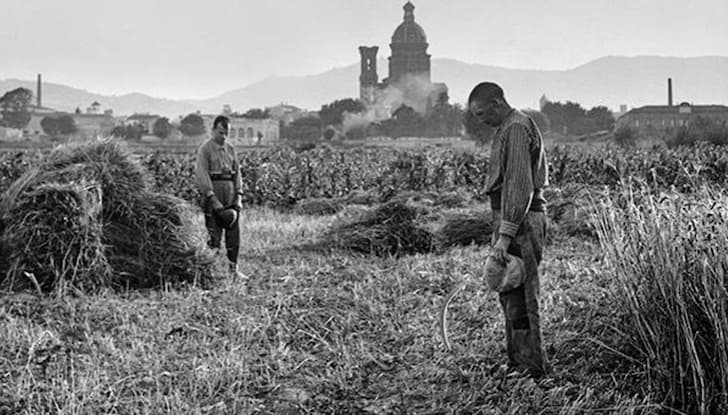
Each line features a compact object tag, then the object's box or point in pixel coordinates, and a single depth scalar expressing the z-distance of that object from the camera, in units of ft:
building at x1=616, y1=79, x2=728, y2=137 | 209.77
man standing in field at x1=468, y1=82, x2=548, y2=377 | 14.19
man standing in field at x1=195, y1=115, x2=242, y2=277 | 26.63
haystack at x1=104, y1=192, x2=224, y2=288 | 25.22
